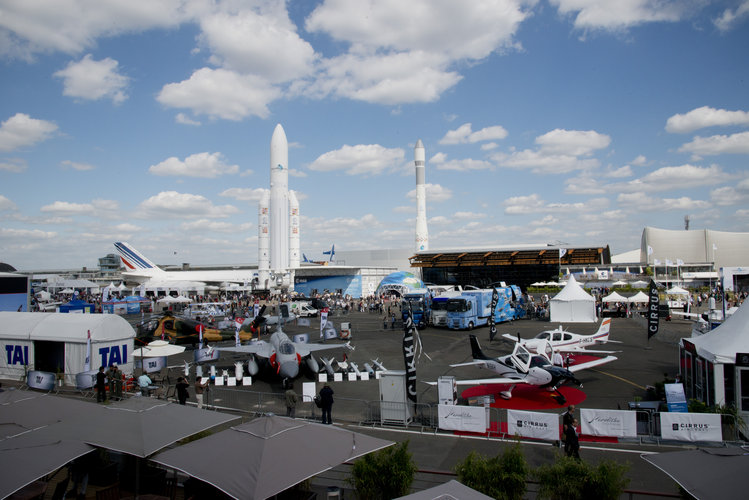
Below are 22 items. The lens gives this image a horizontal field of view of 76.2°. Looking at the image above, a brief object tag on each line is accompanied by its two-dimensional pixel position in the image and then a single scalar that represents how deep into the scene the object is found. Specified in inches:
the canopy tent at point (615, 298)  1531.7
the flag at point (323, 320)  1059.3
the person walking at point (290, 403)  513.1
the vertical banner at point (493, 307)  1258.0
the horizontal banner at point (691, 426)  446.3
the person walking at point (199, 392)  554.5
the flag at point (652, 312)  909.0
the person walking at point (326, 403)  500.7
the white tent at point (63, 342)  714.2
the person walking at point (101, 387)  592.1
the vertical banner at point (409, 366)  525.7
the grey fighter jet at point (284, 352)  676.1
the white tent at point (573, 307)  1382.9
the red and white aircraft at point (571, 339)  821.2
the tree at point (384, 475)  287.4
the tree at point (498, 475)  273.4
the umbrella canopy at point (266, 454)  229.6
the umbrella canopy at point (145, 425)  273.6
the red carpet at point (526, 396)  578.6
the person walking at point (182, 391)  551.5
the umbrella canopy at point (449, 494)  202.7
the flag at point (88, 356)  692.1
